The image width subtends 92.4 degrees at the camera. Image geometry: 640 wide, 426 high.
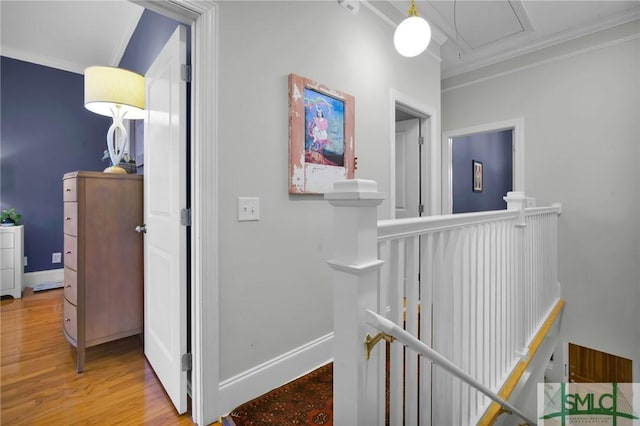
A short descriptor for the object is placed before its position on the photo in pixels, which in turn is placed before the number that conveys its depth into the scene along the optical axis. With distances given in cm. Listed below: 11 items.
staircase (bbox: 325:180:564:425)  76
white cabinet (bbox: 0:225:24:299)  327
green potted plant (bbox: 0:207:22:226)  341
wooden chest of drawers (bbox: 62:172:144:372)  193
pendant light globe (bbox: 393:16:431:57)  161
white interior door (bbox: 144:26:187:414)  152
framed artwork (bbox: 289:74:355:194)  179
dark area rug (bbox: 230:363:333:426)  146
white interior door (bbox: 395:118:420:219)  328
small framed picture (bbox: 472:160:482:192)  491
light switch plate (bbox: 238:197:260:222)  155
